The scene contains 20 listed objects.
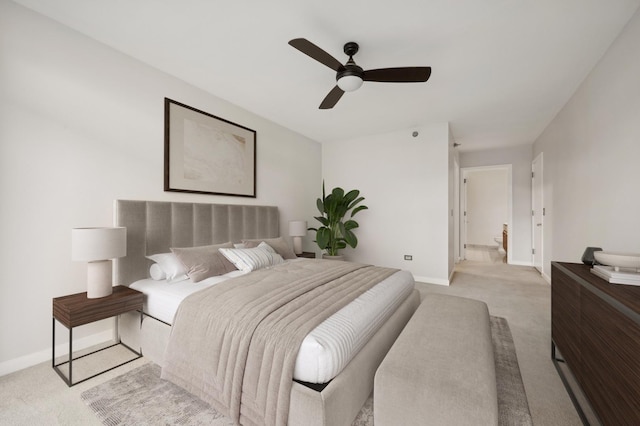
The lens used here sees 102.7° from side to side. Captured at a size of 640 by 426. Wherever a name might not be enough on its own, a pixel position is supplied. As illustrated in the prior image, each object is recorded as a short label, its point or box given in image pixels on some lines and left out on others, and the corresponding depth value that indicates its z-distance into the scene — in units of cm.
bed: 119
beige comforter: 126
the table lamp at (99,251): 182
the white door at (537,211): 486
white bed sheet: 123
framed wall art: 277
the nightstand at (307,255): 405
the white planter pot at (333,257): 442
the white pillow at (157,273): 233
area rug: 142
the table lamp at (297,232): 410
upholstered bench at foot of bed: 104
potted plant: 445
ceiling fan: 201
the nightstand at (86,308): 172
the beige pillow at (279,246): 317
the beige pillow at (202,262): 228
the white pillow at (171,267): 229
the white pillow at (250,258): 258
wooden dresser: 97
